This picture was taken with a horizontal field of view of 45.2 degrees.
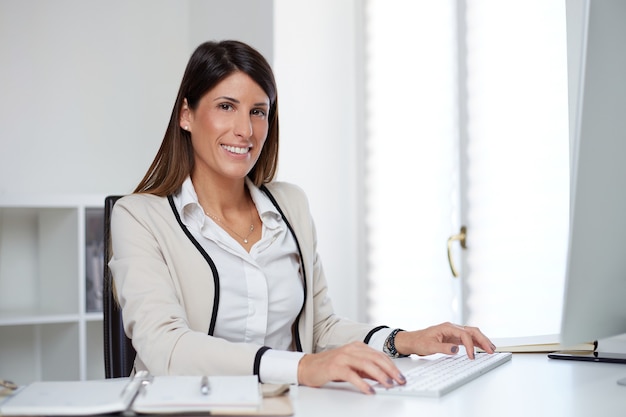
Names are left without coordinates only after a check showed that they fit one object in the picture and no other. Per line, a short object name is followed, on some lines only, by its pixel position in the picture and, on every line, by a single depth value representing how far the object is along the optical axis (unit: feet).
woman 5.18
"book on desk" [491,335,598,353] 5.52
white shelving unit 10.83
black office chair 5.97
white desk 3.45
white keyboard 3.79
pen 3.38
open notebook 3.16
